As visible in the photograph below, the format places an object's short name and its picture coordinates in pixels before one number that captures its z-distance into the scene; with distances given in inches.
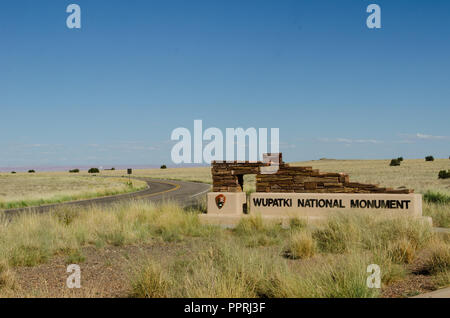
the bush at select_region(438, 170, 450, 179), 1869.3
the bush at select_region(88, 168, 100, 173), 5659.5
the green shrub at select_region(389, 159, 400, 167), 3681.1
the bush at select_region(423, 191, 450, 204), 891.7
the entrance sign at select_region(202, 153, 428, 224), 599.2
